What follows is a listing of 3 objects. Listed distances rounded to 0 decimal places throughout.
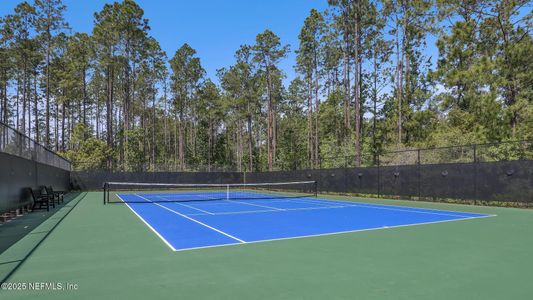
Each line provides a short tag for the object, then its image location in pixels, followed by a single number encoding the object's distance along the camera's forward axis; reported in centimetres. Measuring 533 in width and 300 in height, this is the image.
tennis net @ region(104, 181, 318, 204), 2078
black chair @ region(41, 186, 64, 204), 1465
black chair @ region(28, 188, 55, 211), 1348
